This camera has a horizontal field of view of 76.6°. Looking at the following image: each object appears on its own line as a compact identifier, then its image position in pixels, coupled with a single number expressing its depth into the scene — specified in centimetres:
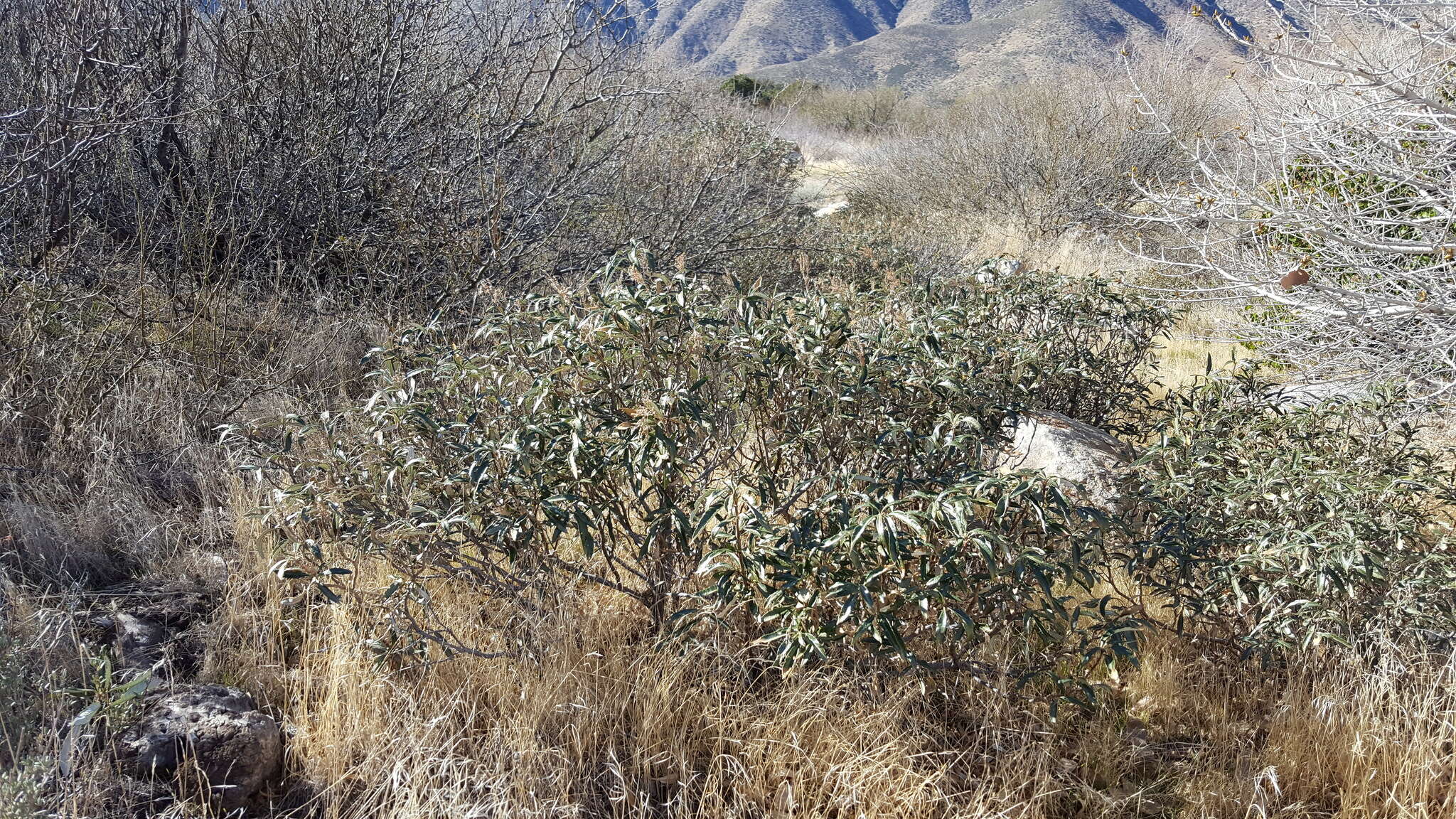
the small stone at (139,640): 240
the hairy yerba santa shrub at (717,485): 208
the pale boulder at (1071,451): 354
